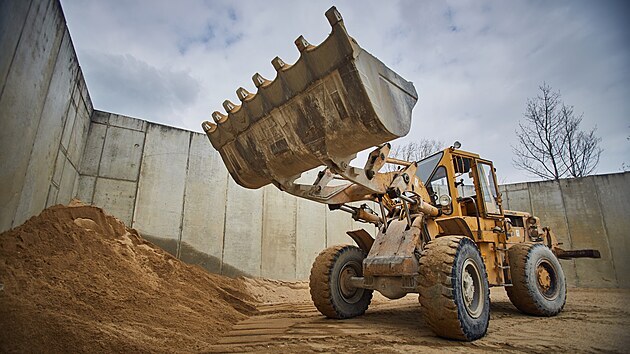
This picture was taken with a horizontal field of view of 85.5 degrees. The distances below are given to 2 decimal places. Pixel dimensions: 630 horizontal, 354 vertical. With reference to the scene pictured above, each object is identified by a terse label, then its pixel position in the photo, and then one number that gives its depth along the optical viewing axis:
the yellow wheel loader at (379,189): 3.24
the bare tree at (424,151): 20.50
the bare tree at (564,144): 15.91
